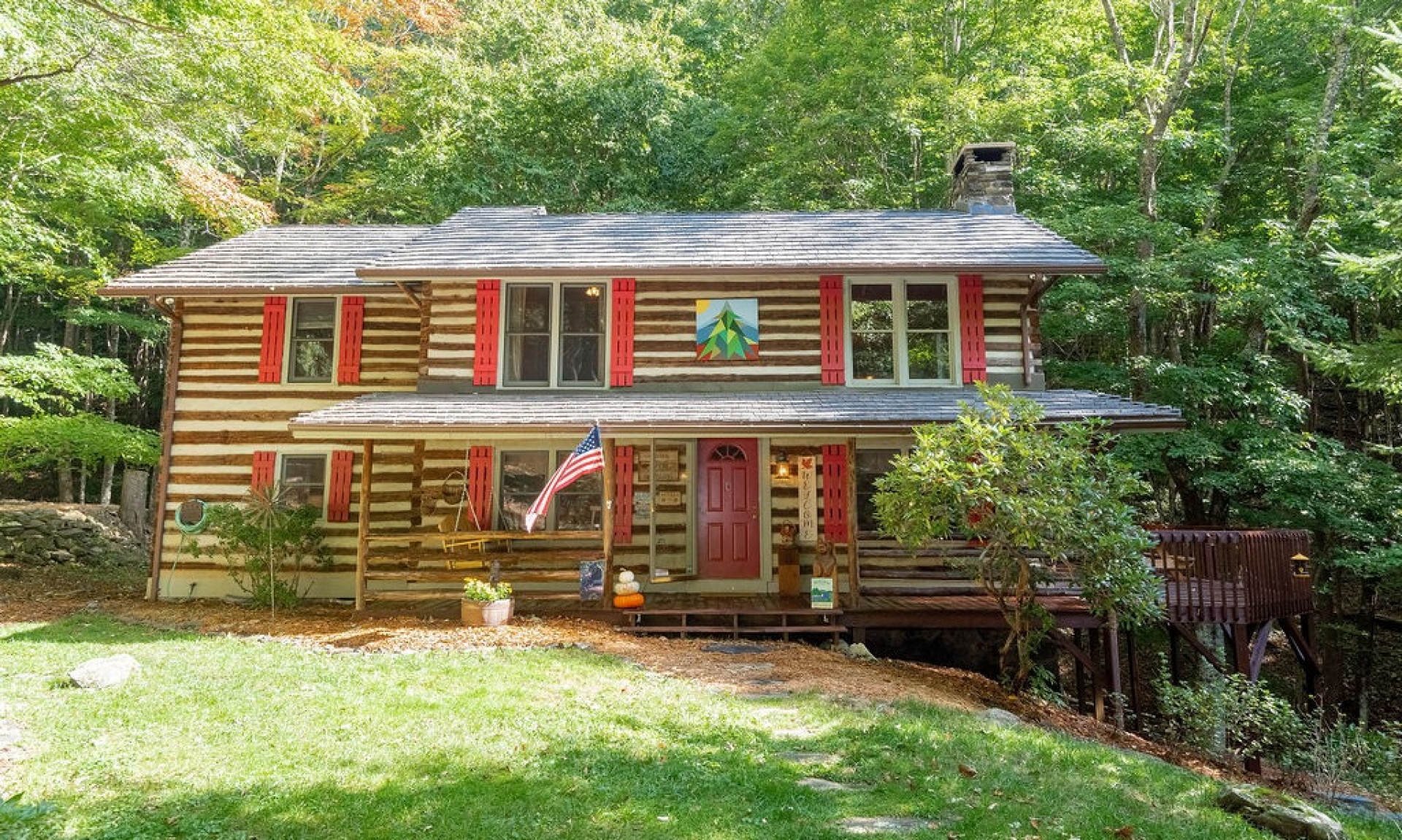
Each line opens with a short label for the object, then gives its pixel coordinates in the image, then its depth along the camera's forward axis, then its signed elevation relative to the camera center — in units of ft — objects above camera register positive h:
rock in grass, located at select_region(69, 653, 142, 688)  22.75 -5.30
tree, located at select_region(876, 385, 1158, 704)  25.86 +0.10
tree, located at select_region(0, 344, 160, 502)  46.42 +5.18
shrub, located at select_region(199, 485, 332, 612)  38.75 -2.13
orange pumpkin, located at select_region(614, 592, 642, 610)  34.30 -4.48
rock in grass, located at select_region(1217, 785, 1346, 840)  16.37 -7.01
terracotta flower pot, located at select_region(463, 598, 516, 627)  32.63 -4.81
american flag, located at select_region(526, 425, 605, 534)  30.22 +1.52
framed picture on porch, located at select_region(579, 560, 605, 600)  34.04 -3.48
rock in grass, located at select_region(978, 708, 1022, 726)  23.84 -6.88
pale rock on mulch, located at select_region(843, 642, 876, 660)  32.22 -6.40
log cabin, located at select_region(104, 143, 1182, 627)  39.27 +7.23
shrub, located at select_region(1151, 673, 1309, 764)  27.99 -8.11
